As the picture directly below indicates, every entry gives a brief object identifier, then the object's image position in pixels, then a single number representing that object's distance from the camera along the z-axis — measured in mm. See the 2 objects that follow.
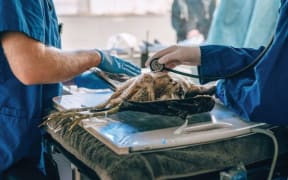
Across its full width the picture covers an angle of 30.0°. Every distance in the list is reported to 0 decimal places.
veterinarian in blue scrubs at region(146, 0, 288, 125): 1221
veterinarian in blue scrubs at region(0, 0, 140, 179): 1335
